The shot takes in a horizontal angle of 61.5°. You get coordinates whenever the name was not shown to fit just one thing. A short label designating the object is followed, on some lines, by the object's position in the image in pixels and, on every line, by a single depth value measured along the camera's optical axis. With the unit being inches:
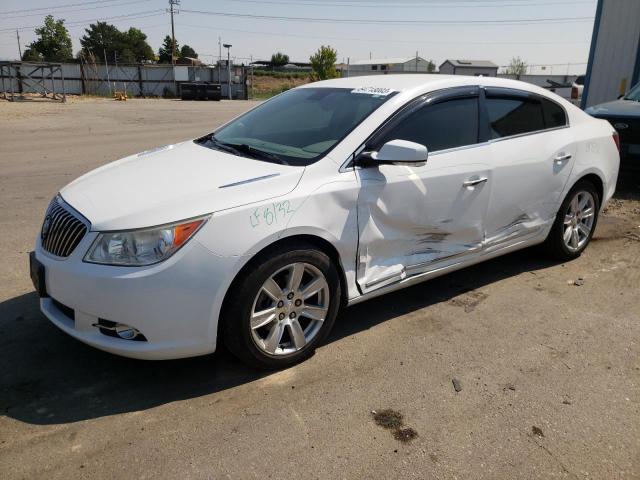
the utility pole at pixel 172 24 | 2595.7
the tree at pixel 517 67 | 2607.3
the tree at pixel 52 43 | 3075.8
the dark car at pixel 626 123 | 294.2
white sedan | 107.0
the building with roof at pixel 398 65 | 3513.8
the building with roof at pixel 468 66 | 2637.8
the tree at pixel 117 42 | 3601.6
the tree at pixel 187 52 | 4045.8
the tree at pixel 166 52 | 3527.1
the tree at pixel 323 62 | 2177.7
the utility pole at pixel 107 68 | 1691.7
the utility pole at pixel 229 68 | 1752.0
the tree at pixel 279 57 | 4001.0
